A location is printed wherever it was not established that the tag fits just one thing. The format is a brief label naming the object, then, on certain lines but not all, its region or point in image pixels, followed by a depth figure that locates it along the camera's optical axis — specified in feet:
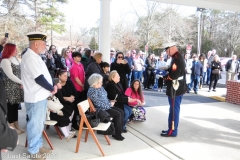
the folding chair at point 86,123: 10.40
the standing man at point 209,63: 34.42
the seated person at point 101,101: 12.04
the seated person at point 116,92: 13.60
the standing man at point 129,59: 28.11
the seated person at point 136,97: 15.58
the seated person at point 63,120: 11.74
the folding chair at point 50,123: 11.11
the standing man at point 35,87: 9.18
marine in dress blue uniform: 12.82
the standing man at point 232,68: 30.04
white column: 17.20
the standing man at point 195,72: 28.53
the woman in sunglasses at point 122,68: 17.01
